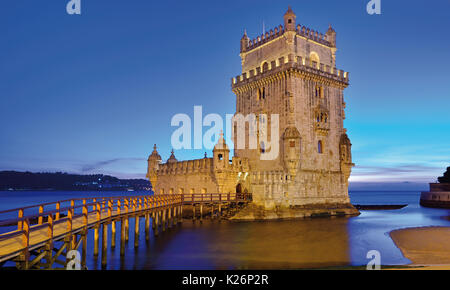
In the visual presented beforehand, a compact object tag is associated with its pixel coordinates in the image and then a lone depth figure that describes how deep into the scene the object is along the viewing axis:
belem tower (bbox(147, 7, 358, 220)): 34.78
